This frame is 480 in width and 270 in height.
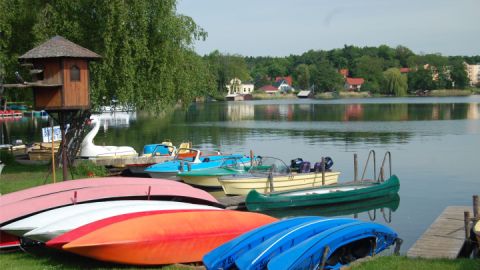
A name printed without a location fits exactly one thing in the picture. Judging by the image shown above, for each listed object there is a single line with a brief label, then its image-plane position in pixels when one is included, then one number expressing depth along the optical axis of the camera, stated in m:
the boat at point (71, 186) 14.48
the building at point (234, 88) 165.12
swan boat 30.38
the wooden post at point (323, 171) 24.87
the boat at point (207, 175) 25.42
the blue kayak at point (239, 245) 10.70
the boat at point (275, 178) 23.31
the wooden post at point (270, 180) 22.87
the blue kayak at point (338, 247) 10.48
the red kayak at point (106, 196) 13.61
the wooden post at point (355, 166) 25.52
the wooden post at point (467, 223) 14.59
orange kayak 11.47
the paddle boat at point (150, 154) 28.91
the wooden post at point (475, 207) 14.98
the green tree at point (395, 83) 179.12
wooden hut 17.25
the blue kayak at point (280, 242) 10.40
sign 36.41
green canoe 21.28
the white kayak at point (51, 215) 12.71
